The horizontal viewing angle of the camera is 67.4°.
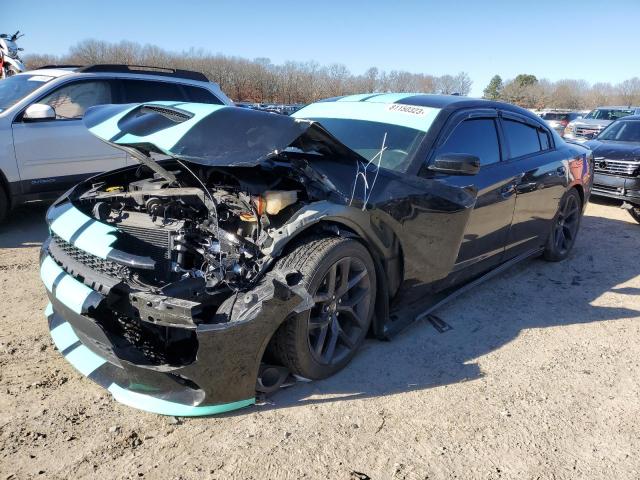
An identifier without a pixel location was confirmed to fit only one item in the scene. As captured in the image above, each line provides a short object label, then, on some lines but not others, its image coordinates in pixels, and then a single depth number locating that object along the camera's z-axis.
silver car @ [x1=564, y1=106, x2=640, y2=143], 17.00
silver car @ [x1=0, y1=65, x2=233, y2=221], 5.55
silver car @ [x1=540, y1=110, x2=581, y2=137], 21.53
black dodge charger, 2.35
